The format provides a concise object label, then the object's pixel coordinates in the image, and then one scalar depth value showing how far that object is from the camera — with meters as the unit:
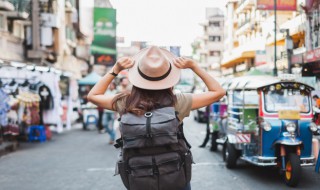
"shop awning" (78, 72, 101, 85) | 23.28
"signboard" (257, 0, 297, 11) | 21.56
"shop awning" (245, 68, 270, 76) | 20.10
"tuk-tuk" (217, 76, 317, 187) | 7.40
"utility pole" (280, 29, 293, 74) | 22.72
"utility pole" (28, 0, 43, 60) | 21.12
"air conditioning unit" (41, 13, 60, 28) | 21.92
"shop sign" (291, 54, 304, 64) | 21.31
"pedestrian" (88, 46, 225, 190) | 2.74
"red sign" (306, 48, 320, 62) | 16.22
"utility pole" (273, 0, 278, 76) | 20.82
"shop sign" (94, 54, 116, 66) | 35.22
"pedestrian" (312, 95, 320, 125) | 8.54
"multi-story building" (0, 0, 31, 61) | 17.92
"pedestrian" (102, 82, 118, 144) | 13.10
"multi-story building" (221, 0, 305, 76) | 27.48
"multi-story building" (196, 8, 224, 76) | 82.25
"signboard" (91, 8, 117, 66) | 32.03
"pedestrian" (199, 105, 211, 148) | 11.76
